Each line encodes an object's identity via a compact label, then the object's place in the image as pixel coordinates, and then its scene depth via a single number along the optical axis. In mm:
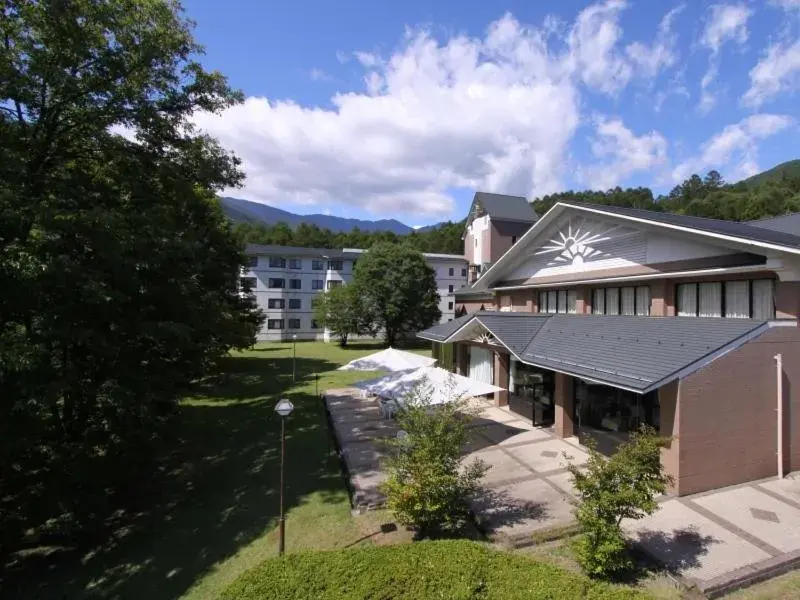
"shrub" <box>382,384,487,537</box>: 7941
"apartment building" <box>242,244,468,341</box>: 53469
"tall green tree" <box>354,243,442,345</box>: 42750
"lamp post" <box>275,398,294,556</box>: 8336
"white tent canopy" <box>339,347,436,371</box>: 21109
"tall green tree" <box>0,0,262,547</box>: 8758
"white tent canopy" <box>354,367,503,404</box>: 13336
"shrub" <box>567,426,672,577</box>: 6676
